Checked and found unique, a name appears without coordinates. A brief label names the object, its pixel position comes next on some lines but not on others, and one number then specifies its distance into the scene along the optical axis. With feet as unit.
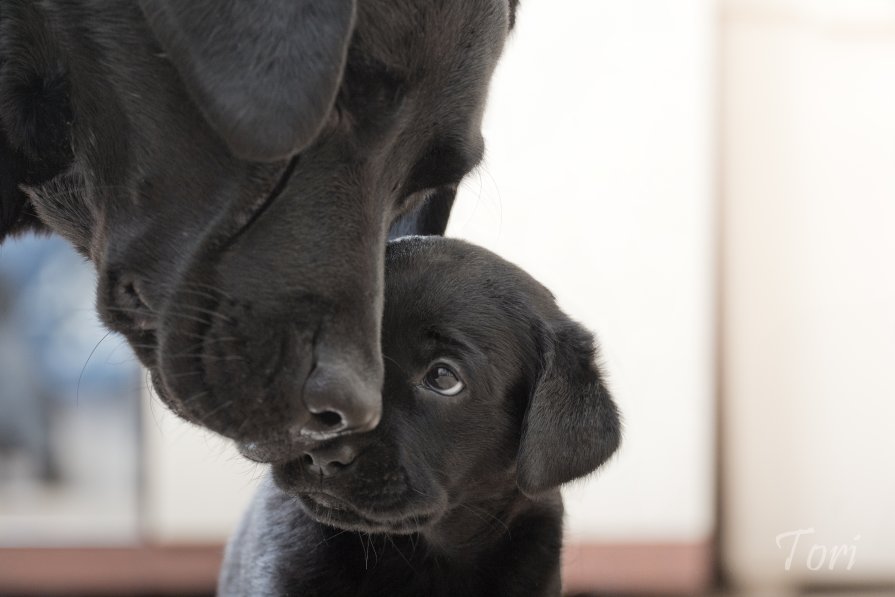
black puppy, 4.84
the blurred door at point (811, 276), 6.52
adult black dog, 4.58
